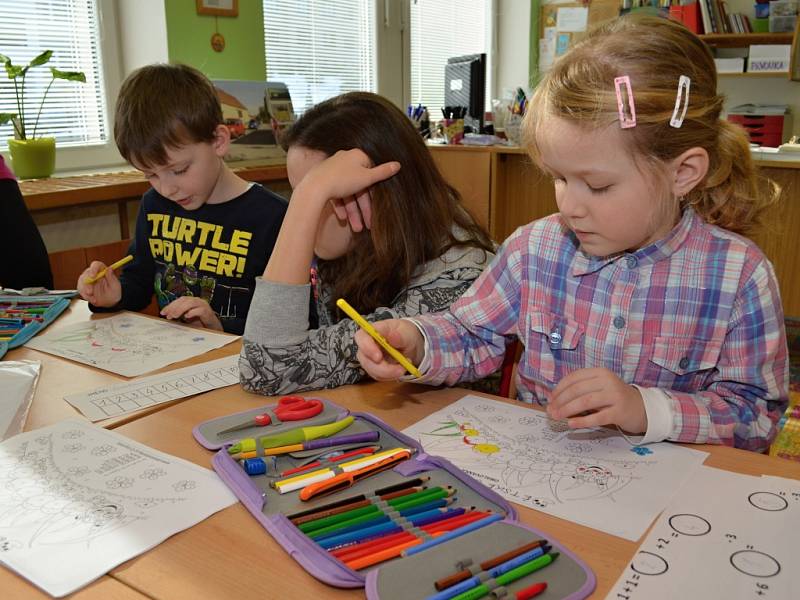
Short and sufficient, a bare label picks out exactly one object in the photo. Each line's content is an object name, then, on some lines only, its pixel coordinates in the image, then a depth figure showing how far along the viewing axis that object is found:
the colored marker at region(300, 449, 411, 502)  0.70
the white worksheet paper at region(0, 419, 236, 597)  0.62
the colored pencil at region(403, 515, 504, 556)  0.60
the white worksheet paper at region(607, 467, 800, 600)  0.57
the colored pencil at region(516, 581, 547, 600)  0.54
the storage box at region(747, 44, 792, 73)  4.77
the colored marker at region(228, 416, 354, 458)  0.79
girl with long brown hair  1.05
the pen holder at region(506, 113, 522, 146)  3.77
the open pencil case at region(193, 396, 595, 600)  0.57
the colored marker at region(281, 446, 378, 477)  0.75
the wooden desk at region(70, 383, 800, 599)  0.58
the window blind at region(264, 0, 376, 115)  3.48
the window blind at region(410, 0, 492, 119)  4.60
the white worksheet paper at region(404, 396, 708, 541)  0.69
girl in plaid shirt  0.85
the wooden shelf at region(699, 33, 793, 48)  4.84
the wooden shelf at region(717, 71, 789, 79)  4.84
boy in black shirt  1.52
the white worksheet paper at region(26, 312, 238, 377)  1.16
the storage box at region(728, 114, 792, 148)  4.88
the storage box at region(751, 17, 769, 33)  4.98
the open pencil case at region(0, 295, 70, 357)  1.26
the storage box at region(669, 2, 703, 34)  5.04
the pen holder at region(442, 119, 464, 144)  3.91
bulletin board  5.36
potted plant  2.29
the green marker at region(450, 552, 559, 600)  0.54
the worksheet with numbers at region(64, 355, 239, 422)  0.96
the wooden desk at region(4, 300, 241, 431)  0.93
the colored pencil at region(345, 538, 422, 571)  0.59
